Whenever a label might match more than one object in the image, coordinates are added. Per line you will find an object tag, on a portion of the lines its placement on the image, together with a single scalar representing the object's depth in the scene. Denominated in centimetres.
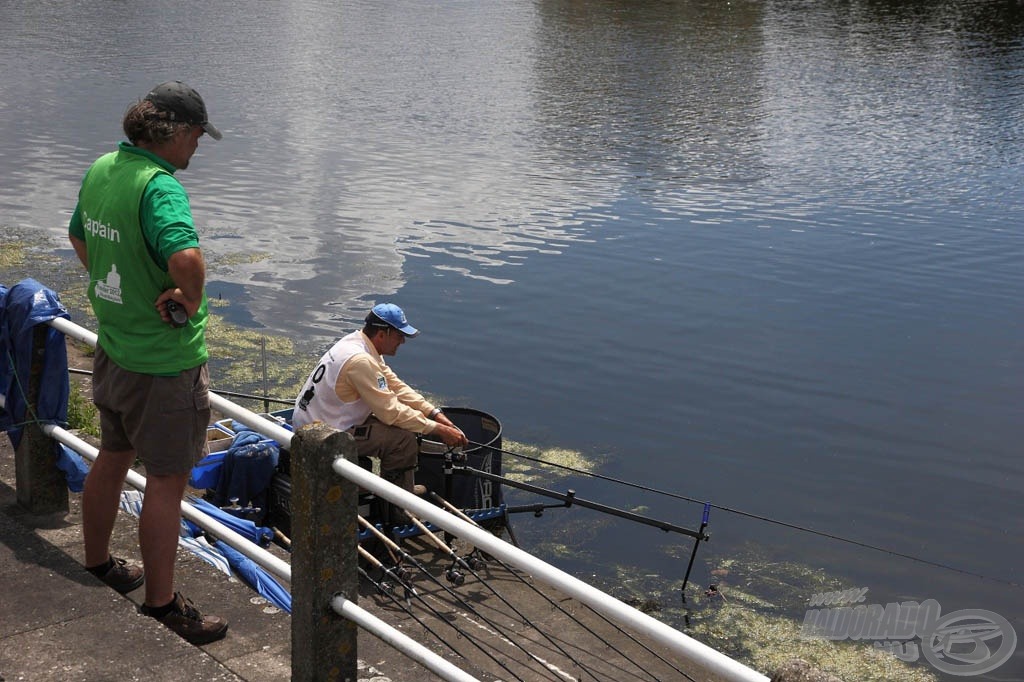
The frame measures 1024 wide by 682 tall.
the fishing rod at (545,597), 686
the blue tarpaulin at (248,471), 736
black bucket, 795
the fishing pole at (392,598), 552
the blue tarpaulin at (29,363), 430
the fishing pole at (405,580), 621
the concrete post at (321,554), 307
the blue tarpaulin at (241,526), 582
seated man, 716
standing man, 350
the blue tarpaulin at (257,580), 488
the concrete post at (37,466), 437
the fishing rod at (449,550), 692
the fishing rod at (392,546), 697
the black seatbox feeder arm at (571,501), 758
